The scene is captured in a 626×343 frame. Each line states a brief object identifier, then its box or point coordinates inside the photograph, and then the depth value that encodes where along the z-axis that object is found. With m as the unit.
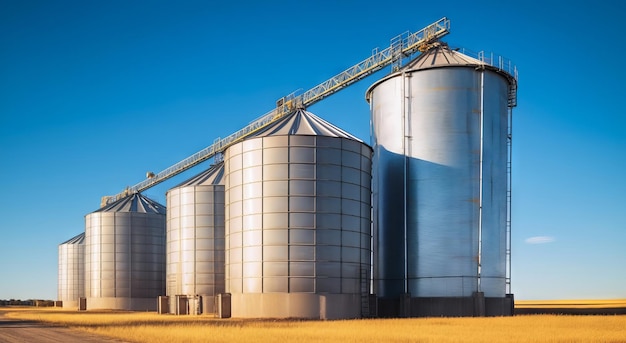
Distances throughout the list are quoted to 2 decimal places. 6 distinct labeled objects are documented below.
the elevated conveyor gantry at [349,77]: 60.18
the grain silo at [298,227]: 48.34
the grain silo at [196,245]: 65.44
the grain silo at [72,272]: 111.50
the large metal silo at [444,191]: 53.53
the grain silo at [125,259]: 86.19
